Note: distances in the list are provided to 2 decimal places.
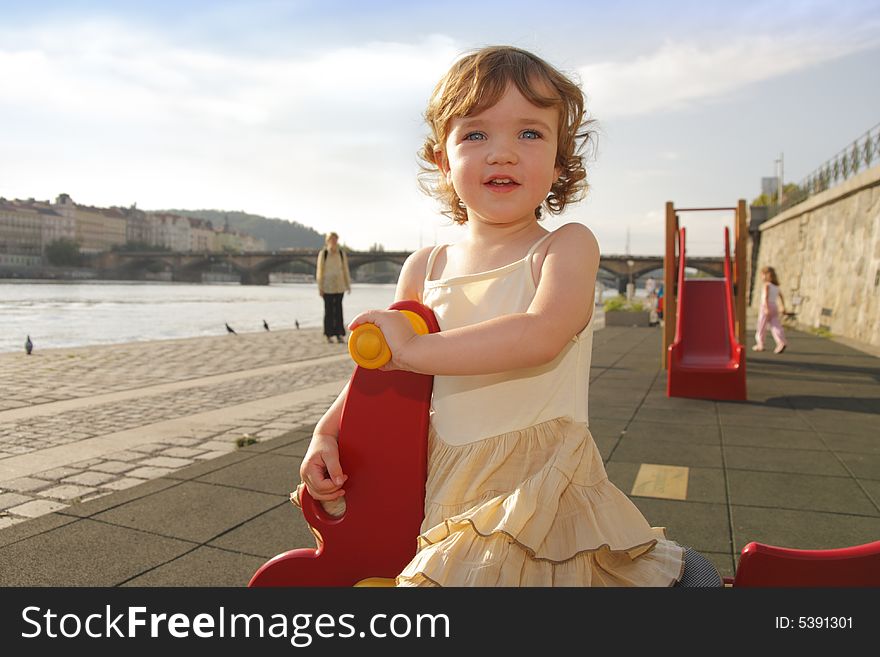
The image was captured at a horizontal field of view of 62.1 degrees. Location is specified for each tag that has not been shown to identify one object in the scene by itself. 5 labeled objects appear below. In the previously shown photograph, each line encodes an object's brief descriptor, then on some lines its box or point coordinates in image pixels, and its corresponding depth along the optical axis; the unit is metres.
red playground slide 6.94
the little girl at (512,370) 1.40
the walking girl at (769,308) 11.78
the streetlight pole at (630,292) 32.91
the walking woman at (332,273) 13.04
